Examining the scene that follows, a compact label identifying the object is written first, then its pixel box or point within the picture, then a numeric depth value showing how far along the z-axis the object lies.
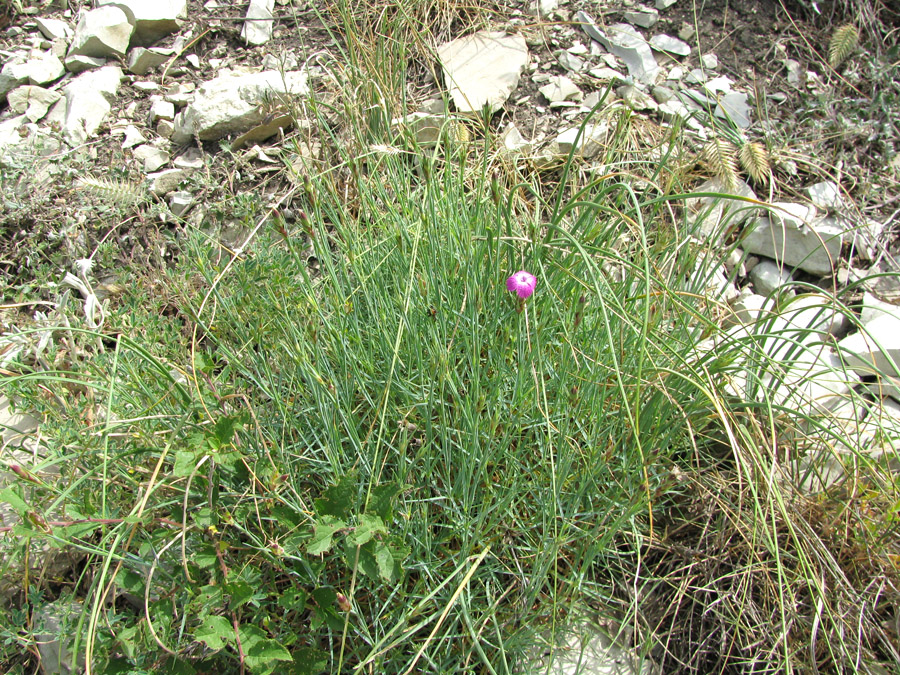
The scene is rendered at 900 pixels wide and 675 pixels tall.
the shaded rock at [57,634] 1.32
